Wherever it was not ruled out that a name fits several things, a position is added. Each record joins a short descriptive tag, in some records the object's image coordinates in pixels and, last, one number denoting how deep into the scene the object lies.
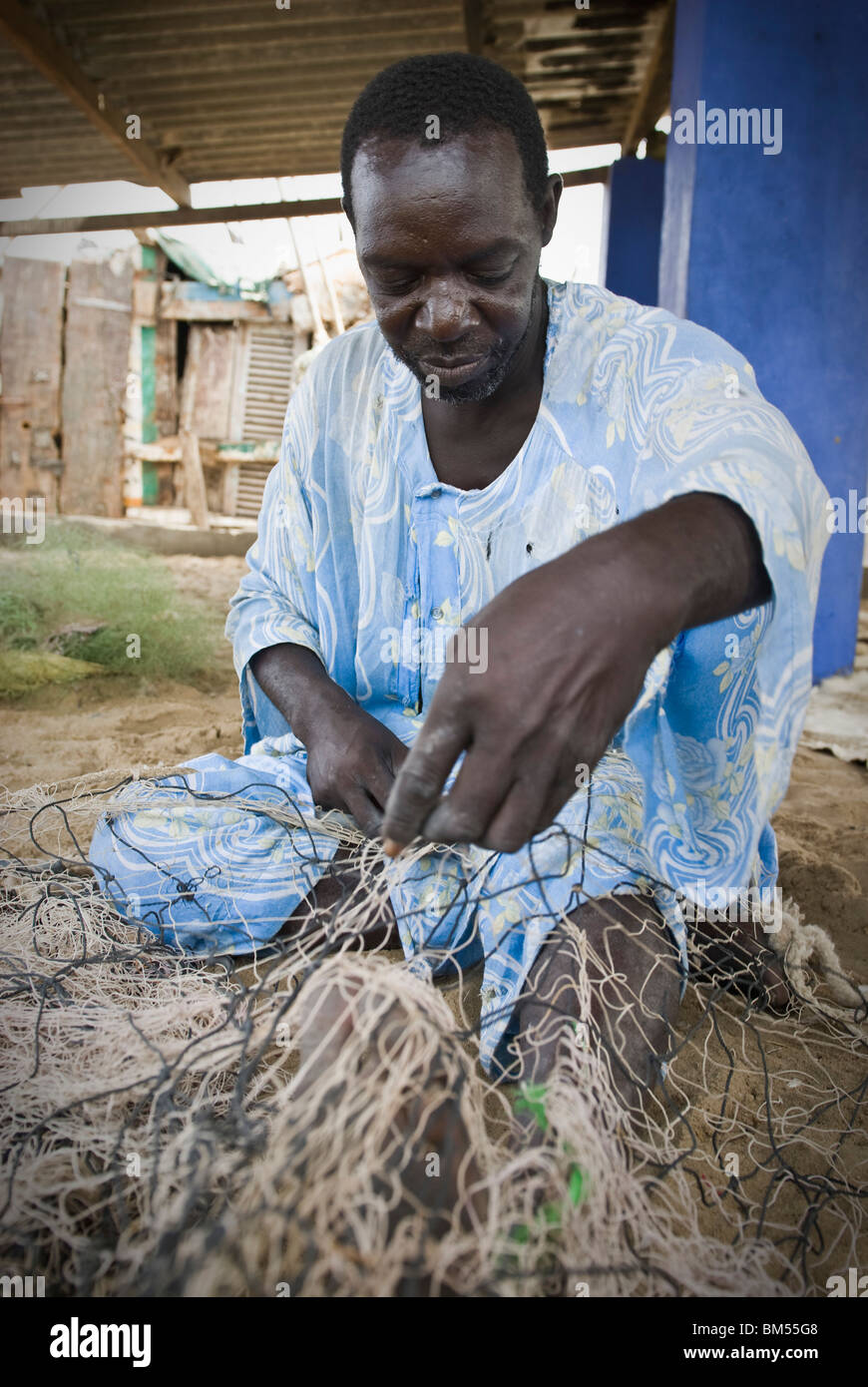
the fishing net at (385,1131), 0.96
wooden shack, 13.15
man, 1.02
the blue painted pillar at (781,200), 3.83
